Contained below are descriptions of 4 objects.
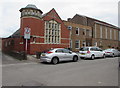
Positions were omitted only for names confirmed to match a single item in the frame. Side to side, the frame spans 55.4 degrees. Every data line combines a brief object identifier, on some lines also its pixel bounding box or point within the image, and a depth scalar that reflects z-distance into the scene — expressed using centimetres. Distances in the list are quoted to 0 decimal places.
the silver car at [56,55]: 1064
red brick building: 1599
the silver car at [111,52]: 1802
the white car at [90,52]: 1405
